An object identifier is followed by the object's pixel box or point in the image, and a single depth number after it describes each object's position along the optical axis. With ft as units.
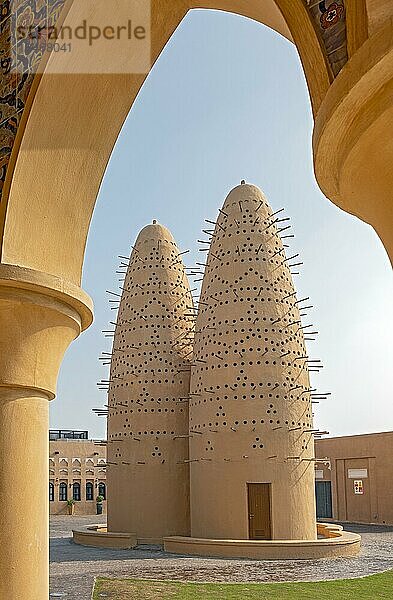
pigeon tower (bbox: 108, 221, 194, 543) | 63.00
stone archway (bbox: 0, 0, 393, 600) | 11.14
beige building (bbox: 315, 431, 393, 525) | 84.43
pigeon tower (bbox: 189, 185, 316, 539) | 57.31
